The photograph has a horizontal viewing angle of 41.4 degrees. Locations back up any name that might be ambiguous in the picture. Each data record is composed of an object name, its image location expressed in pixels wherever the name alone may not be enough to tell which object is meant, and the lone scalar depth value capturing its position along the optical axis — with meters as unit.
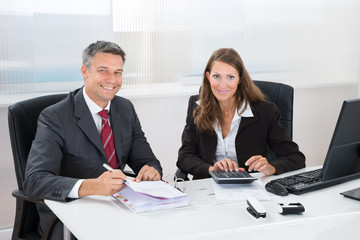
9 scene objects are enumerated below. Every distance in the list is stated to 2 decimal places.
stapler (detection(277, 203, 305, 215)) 1.83
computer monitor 1.83
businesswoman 2.63
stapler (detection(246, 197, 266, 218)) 1.78
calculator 2.11
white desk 1.65
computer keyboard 2.10
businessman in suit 1.96
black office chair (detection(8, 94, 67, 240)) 2.16
